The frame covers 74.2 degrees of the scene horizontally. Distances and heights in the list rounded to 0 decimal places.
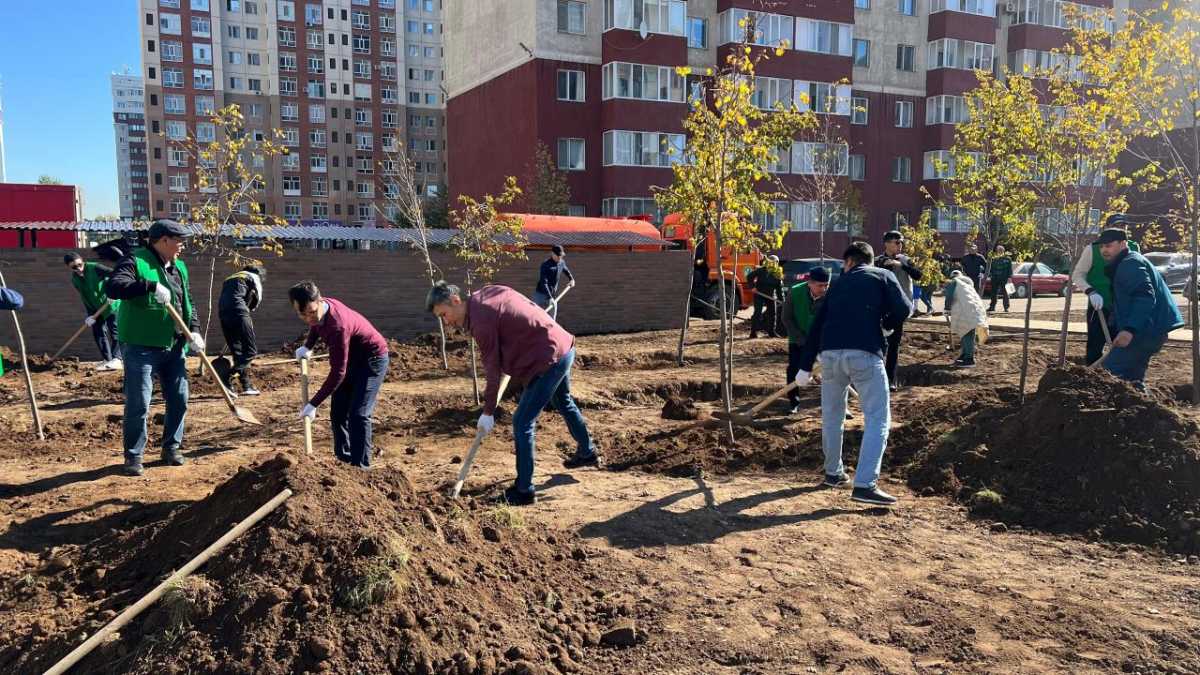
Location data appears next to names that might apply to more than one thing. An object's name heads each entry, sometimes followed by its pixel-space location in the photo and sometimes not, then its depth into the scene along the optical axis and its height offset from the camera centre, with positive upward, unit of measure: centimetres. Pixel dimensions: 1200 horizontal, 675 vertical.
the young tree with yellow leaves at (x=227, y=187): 1016 +93
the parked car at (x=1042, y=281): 2461 -69
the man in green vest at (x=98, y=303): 976 -59
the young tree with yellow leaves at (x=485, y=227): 940 +37
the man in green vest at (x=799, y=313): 757 -53
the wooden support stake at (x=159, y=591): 290 -132
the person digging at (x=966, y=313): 1022 -71
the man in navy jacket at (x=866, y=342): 509 -54
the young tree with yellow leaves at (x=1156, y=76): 765 +181
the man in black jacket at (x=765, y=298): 1403 -70
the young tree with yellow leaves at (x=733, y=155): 668 +89
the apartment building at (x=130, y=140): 15412 +2266
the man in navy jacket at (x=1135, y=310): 602 -39
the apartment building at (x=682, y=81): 3044 +740
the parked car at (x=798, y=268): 1806 -22
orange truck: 1730 -57
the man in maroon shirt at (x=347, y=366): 497 -71
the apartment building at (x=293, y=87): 6875 +1528
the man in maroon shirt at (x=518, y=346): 477 -55
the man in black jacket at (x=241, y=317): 847 -64
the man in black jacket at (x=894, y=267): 830 -9
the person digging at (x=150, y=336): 542 -56
